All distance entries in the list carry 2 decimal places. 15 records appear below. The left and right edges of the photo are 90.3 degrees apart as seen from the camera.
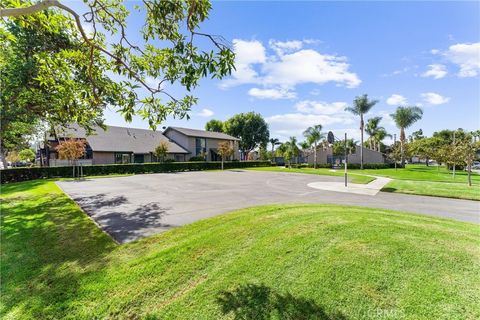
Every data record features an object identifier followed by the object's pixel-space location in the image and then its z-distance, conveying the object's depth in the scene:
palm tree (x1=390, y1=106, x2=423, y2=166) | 48.62
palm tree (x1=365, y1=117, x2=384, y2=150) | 54.25
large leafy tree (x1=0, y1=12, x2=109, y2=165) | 6.48
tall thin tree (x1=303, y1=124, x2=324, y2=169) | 50.17
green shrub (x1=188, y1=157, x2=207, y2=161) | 43.86
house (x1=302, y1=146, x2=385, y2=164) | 48.81
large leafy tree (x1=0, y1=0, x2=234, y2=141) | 4.77
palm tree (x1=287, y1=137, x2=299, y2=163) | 50.72
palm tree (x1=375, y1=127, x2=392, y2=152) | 60.07
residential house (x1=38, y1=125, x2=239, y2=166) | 32.97
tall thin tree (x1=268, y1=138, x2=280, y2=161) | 74.03
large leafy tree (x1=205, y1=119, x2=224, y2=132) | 68.56
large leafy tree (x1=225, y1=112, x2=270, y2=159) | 60.97
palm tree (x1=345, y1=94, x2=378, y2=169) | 43.90
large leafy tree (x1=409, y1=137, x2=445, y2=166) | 44.83
